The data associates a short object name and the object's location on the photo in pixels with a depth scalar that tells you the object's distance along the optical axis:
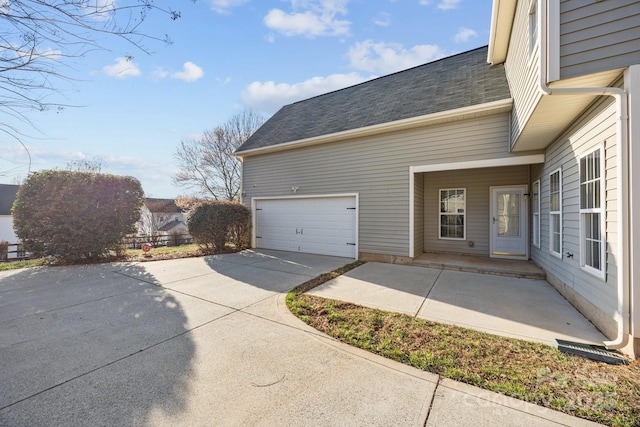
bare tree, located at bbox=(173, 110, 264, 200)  20.34
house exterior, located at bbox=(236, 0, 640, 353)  2.72
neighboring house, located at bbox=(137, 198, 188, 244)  19.67
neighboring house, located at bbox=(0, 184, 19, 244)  18.82
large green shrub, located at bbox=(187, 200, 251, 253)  8.81
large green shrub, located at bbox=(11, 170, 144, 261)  6.97
